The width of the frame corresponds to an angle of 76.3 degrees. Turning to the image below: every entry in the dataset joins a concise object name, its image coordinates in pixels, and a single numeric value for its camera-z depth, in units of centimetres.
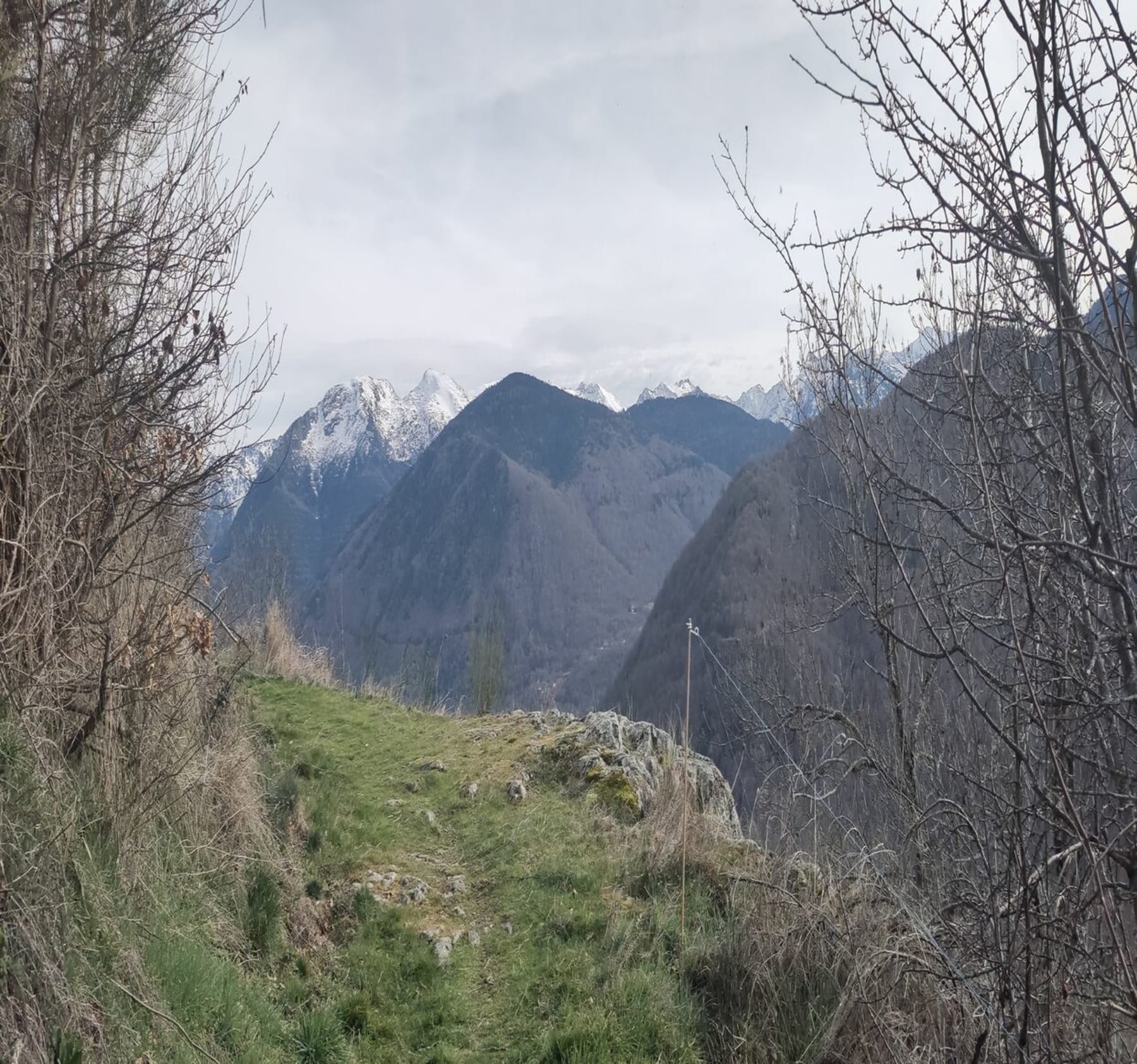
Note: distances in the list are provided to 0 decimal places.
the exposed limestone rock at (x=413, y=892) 523
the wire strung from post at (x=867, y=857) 181
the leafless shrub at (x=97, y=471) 276
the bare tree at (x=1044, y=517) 158
